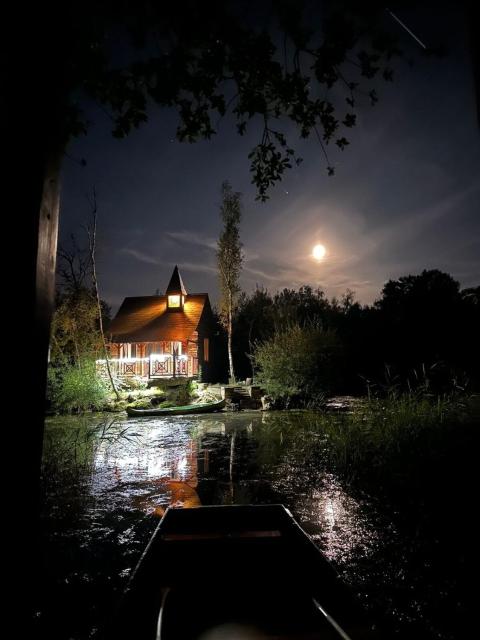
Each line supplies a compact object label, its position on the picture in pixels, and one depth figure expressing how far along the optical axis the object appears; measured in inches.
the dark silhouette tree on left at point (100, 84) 62.4
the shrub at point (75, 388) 669.9
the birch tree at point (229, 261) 1114.7
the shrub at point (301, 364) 612.4
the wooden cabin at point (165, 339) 1014.4
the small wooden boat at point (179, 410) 608.7
